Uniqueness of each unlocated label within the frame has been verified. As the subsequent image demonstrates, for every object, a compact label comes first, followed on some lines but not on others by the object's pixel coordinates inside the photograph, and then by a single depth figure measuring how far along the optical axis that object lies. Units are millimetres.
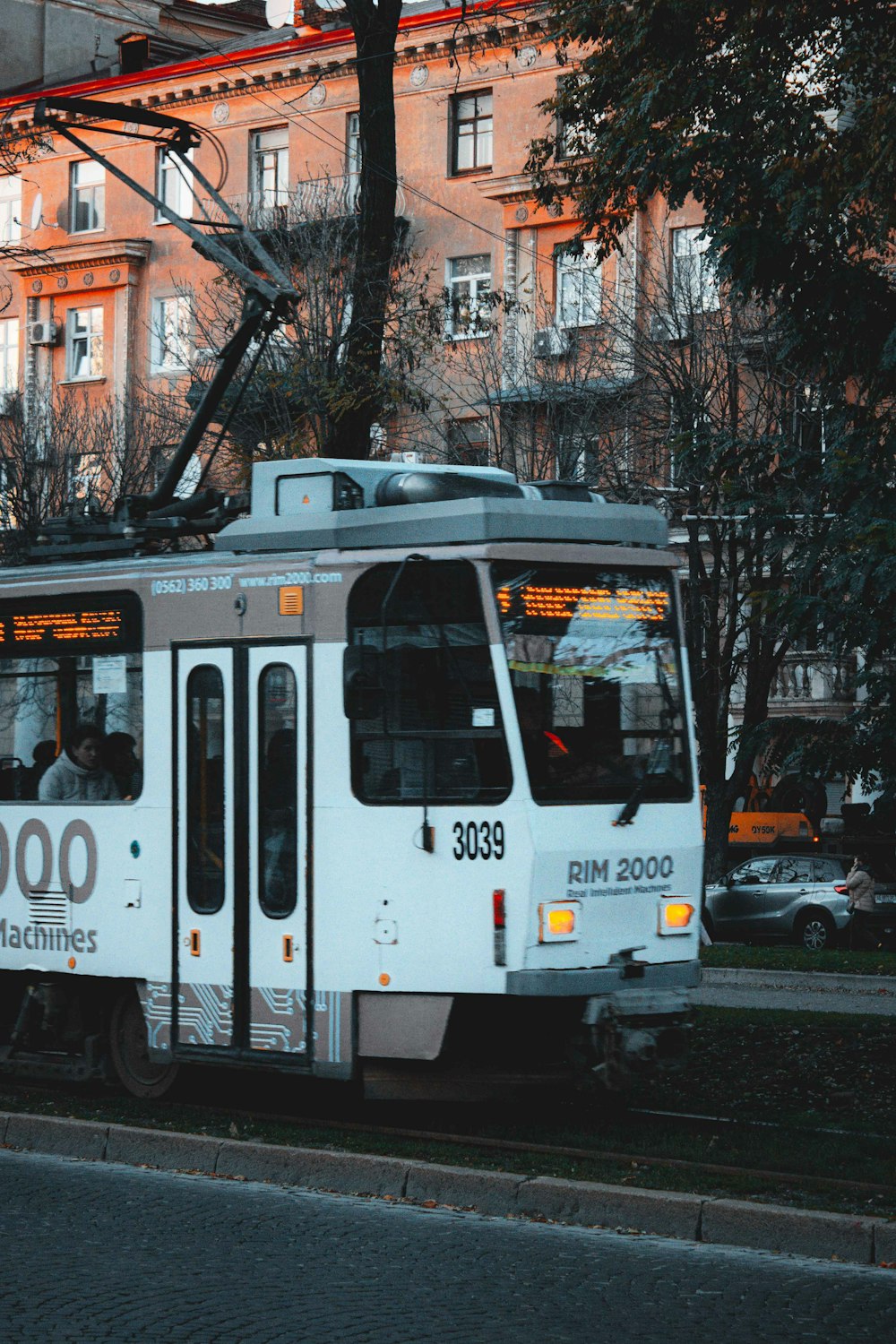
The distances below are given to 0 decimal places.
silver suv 29266
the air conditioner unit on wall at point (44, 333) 46812
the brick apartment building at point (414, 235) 28500
